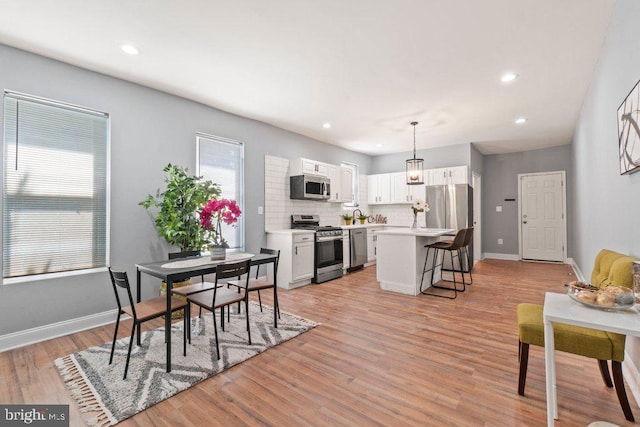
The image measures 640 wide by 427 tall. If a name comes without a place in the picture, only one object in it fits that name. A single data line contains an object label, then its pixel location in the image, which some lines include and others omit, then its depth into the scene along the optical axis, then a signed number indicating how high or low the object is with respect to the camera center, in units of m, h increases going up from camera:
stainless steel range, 4.93 -0.58
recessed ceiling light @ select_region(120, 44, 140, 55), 2.69 +1.57
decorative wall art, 1.80 +0.55
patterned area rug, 1.84 -1.15
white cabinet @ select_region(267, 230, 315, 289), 4.55 -0.64
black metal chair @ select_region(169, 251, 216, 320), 2.78 -0.73
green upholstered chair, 1.61 -0.72
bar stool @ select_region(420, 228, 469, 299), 4.06 -0.49
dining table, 2.19 -0.43
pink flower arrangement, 2.69 +0.04
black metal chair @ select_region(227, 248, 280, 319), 3.02 -0.73
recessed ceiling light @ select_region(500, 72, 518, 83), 3.25 +1.57
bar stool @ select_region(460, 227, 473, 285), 4.30 -0.36
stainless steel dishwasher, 5.75 -0.66
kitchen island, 4.13 -0.64
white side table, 1.31 -0.50
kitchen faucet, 6.83 +0.01
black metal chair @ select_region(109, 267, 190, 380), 2.14 -0.74
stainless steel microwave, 5.16 +0.52
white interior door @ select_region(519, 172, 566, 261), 6.64 -0.04
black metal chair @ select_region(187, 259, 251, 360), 2.38 -0.72
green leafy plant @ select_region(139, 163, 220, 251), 3.30 +0.09
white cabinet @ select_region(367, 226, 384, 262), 6.35 -0.60
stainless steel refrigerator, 5.77 +0.17
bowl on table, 1.46 -0.43
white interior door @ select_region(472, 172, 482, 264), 6.91 -0.08
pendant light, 4.63 +0.71
